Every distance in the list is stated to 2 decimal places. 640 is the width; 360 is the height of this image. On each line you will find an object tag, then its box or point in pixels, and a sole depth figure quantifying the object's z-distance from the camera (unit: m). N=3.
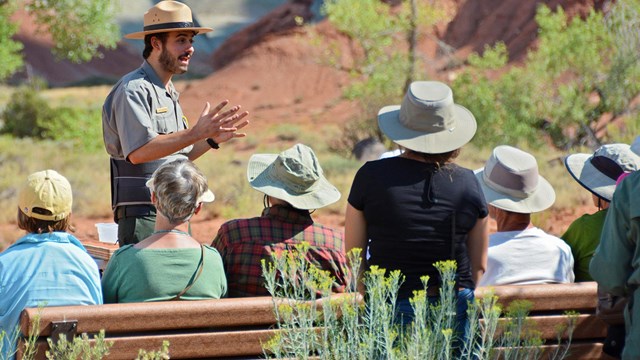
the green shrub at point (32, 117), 48.54
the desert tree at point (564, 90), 37.53
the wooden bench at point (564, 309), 7.75
